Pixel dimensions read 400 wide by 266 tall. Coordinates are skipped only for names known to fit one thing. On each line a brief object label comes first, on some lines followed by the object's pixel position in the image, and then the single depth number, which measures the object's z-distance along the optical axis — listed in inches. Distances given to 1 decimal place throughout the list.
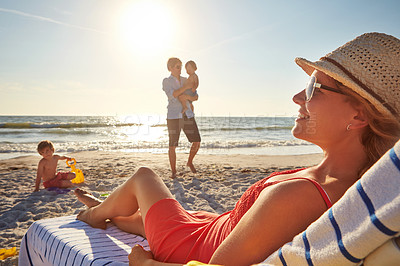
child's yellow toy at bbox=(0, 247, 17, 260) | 106.6
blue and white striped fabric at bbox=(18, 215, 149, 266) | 72.2
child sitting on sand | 207.1
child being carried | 239.6
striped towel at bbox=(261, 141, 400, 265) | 28.8
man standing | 237.6
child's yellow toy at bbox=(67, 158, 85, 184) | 226.1
